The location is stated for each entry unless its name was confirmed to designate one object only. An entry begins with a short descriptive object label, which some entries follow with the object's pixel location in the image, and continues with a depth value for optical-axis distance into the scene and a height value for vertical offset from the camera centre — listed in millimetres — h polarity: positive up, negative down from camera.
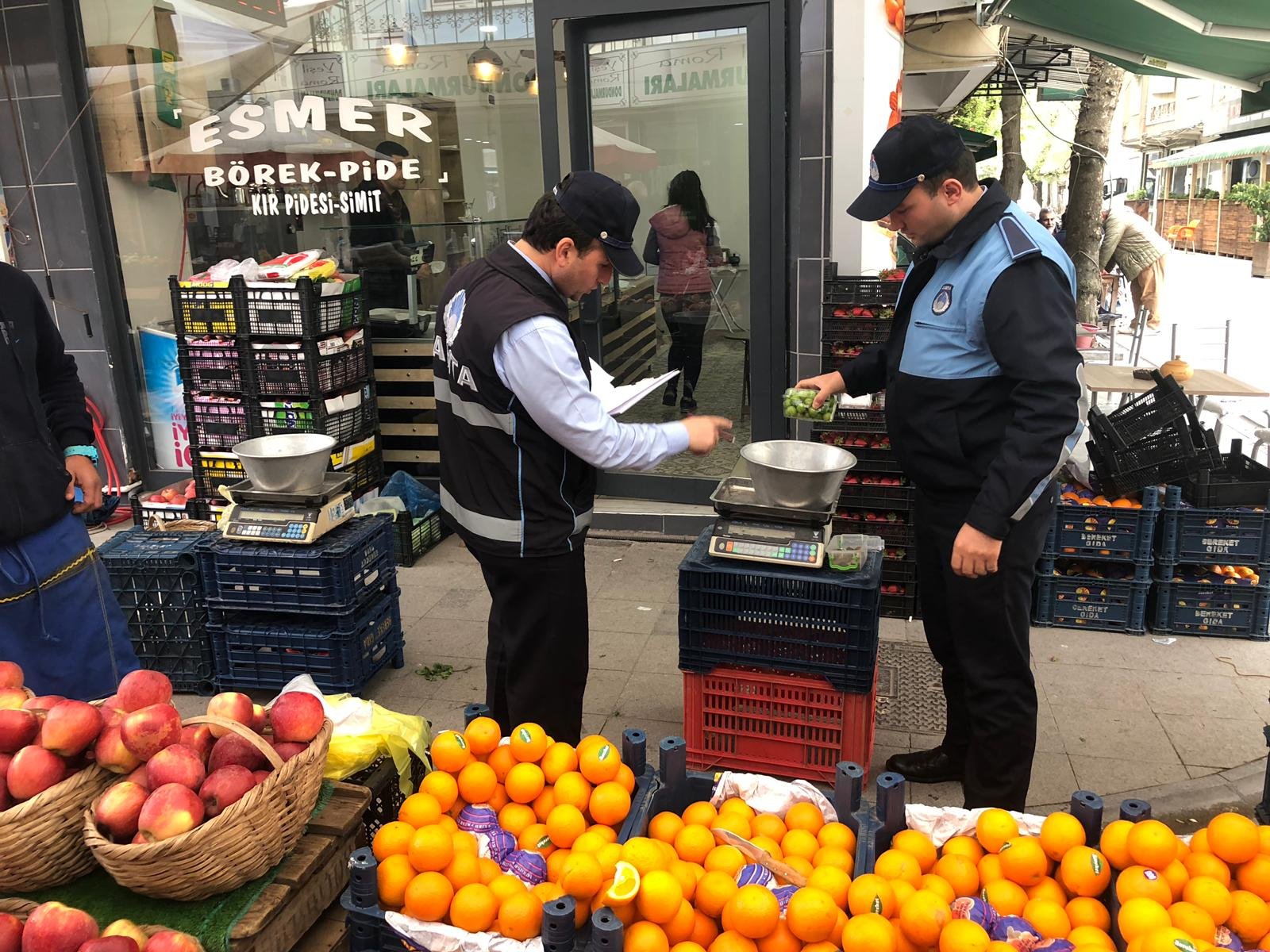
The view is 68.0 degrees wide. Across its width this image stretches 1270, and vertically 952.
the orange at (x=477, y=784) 2334 -1279
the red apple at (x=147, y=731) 1967 -951
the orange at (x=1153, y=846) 1971 -1258
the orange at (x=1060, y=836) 2092 -1309
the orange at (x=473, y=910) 1920 -1307
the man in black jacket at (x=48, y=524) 3168 -857
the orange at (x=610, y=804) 2242 -1289
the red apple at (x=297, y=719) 2154 -1024
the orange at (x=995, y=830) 2148 -1323
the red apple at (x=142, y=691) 2154 -957
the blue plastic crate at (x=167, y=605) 4621 -1641
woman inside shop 6621 -110
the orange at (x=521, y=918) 1904 -1315
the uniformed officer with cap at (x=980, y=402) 2783 -507
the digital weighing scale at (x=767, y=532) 3566 -1089
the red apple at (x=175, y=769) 1908 -999
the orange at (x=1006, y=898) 2008 -1383
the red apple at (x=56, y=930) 1714 -1180
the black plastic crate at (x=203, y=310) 6266 -302
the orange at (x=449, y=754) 2387 -1235
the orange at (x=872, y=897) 1885 -1288
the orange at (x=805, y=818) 2283 -1368
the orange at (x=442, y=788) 2295 -1268
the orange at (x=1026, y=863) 2059 -1339
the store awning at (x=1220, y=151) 24969 +2378
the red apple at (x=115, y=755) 1985 -1004
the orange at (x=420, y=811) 2184 -1262
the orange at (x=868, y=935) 1754 -1268
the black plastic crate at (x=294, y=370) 6215 -705
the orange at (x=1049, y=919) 1913 -1368
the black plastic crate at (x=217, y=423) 6508 -1081
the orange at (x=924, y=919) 1851 -1309
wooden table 6375 -1059
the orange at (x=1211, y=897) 1852 -1291
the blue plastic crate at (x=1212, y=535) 5004 -1596
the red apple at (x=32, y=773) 1921 -1005
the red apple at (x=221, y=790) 1912 -1047
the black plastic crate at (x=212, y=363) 6410 -667
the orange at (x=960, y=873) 2080 -1376
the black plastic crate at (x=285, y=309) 6100 -303
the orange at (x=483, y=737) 2436 -1218
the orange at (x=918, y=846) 2123 -1341
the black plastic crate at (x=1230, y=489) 4996 -1350
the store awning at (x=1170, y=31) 5840 +1408
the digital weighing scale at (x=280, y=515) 4379 -1165
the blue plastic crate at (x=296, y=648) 4508 -1832
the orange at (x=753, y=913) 1828 -1268
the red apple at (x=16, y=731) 1989 -951
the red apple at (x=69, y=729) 1963 -943
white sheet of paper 3053 -456
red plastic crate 3635 -1856
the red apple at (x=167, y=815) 1825 -1043
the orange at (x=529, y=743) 2414 -1232
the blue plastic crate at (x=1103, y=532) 5070 -1586
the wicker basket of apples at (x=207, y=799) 1836 -1067
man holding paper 2826 -562
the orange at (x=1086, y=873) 2010 -1335
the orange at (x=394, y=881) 1989 -1288
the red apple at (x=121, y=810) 1877 -1058
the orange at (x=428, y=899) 1934 -1288
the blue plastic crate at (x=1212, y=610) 5070 -2013
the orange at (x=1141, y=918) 1792 -1282
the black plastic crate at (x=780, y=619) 3531 -1406
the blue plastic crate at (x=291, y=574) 4375 -1436
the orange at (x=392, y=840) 2076 -1258
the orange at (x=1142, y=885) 1884 -1286
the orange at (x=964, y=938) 1780 -1299
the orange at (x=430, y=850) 2020 -1247
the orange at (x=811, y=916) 1812 -1265
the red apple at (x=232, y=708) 2186 -1009
